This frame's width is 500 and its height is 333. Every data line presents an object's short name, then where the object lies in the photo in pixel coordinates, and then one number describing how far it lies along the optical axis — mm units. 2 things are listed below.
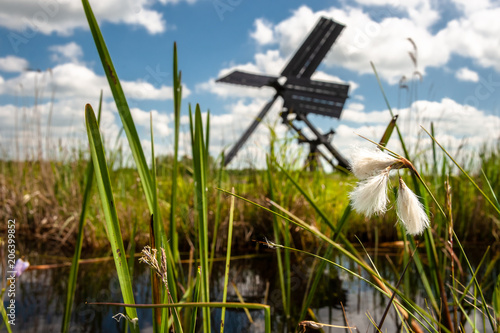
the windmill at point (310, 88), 10238
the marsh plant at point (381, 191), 313
